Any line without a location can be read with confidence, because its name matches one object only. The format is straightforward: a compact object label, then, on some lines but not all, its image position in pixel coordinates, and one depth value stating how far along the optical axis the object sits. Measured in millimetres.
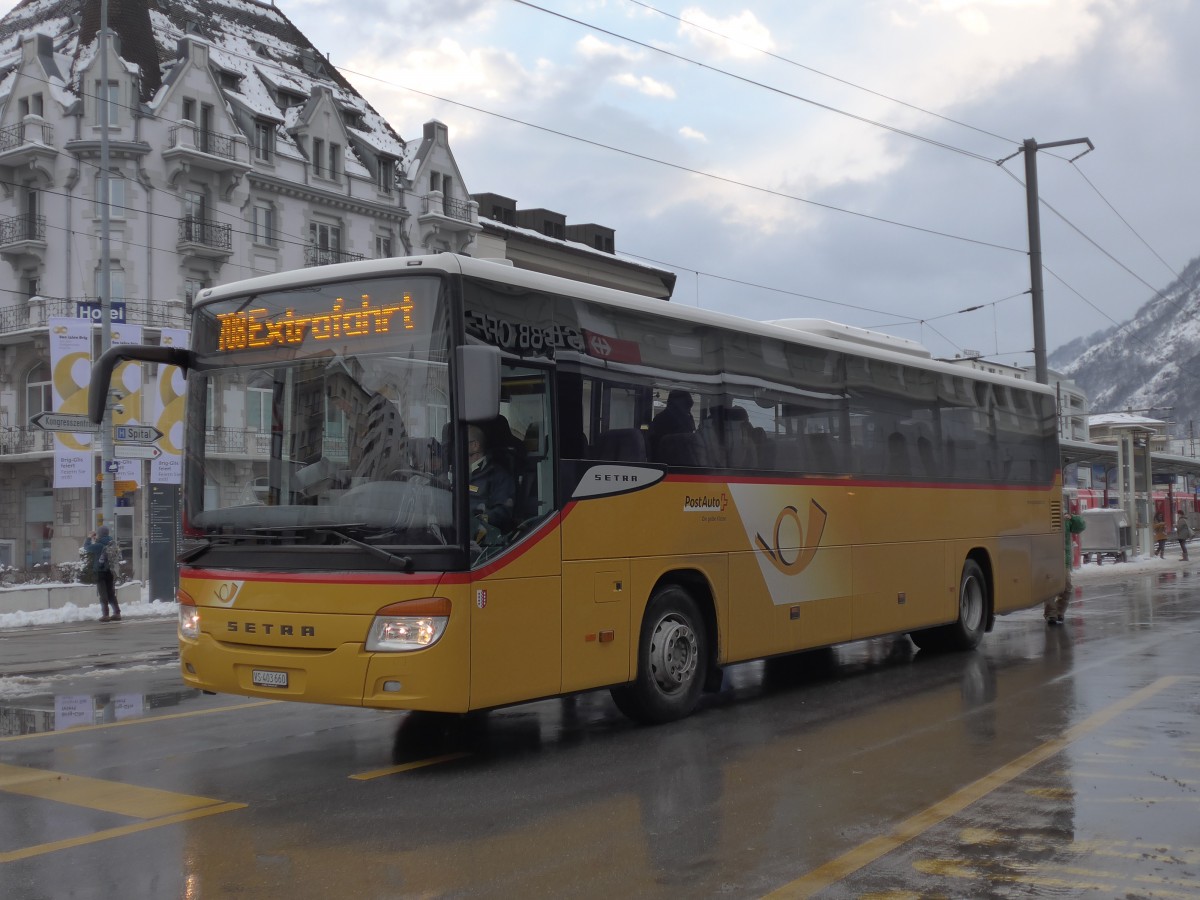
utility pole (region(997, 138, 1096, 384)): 28734
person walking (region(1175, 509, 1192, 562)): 45131
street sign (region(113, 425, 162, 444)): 24203
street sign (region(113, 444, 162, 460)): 24250
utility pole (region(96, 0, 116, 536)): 25062
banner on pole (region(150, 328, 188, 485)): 25406
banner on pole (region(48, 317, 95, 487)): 24625
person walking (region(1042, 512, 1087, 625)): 18172
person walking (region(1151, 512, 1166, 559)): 46281
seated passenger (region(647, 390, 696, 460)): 9539
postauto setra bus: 7730
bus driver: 7848
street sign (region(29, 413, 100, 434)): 21594
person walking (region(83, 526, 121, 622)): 22953
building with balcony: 43812
